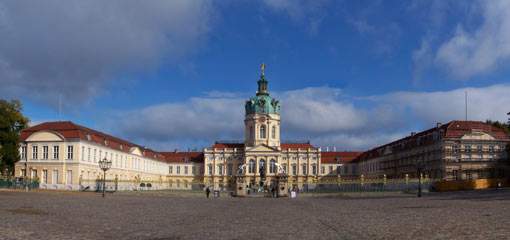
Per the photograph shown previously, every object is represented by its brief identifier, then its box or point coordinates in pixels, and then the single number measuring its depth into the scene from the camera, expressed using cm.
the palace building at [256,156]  7444
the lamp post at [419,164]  5425
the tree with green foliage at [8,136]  6322
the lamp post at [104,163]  5397
